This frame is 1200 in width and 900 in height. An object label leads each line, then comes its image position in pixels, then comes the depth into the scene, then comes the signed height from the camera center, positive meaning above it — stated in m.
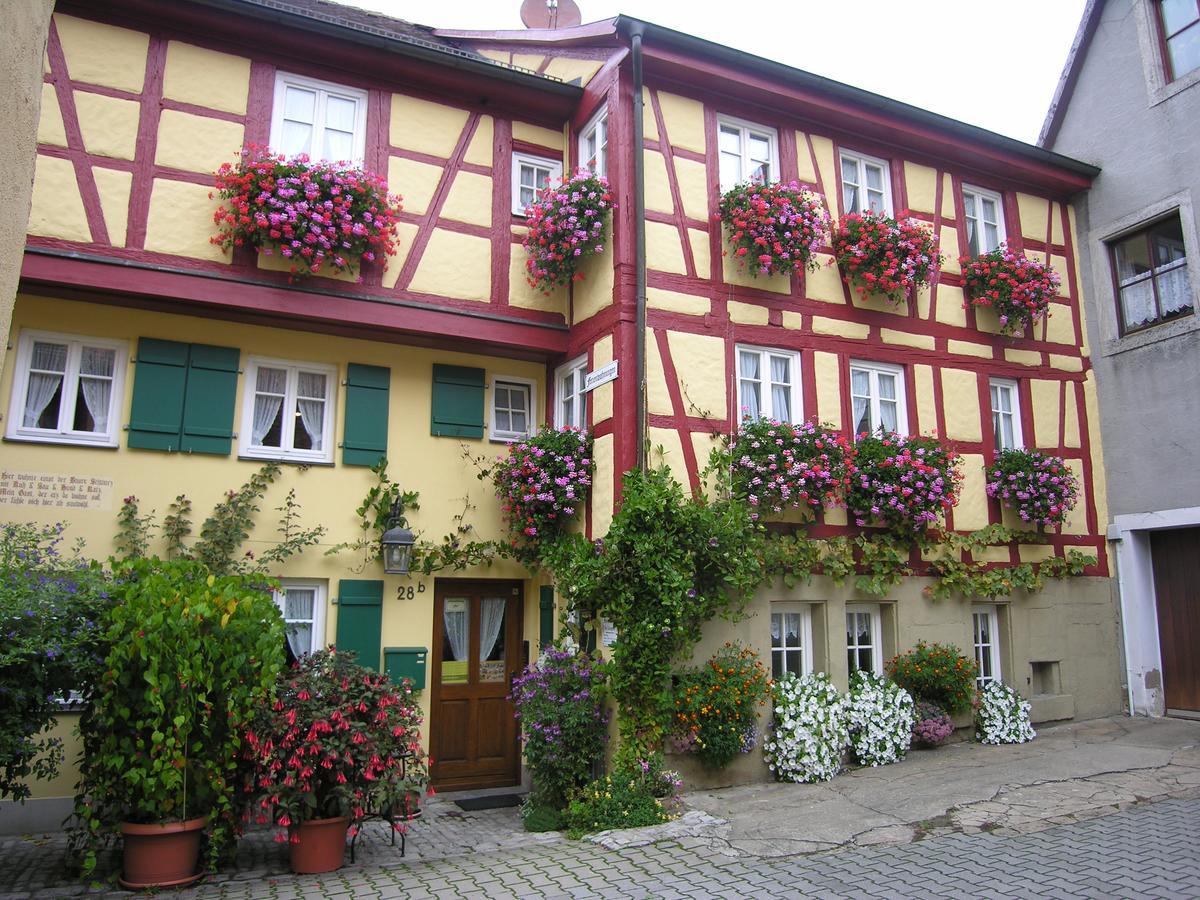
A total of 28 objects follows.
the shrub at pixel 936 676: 9.37 -0.75
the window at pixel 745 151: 9.84 +5.00
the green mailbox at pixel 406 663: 9.02 -0.61
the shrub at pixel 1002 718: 9.63 -1.23
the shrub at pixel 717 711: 7.84 -0.94
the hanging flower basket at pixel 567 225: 9.01 +3.81
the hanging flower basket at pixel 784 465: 8.69 +1.35
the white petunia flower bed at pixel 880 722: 8.79 -1.17
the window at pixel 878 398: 10.01 +2.31
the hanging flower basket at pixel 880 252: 9.90 +3.88
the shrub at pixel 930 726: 9.18 -1.25
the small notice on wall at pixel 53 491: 7.87 +0.99
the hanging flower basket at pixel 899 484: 9.30 +1.24
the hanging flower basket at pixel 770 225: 9.20 +3.87
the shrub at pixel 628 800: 7.16 -1.62
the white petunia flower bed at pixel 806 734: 8.38 -1.23
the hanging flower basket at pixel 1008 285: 10.80 +3.83
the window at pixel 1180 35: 10.91 +6.99
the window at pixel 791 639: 9.20 -0.37
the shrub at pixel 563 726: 7.98 -1.10
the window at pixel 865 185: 10.59 +4.98
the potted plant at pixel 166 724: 5.67 -0.78
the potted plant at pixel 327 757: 6.04 -1.05
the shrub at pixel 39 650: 5.43 -0.29
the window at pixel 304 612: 8.83 -0.09
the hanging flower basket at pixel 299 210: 8.31 +3.67
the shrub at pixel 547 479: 8.91 +1.23
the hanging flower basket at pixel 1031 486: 10.38 +1.36
